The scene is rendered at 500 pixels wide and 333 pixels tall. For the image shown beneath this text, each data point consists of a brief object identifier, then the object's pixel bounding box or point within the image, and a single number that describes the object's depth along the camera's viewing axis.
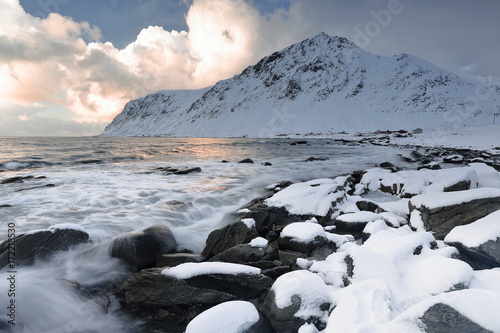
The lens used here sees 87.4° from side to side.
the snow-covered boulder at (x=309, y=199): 8.02
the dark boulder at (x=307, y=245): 5.69
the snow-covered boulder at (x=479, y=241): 4.16
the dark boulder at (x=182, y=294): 4.18
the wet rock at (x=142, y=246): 5.66
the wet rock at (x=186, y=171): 17.24
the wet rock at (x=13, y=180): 14.65
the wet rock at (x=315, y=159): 24.90
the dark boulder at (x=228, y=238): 6.16
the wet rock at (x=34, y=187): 12.59
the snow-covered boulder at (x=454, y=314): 2.44
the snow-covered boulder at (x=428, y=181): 7.53
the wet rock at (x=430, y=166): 15.17
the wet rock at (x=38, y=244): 5.42
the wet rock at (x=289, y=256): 5.25
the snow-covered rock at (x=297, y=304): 3.42
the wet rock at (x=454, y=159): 19.05
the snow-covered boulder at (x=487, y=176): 8.23
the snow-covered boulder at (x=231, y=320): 3.09
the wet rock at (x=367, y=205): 8.08
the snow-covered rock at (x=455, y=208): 5.50
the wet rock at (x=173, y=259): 5.39
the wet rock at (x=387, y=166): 16.25
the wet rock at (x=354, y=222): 6.61
